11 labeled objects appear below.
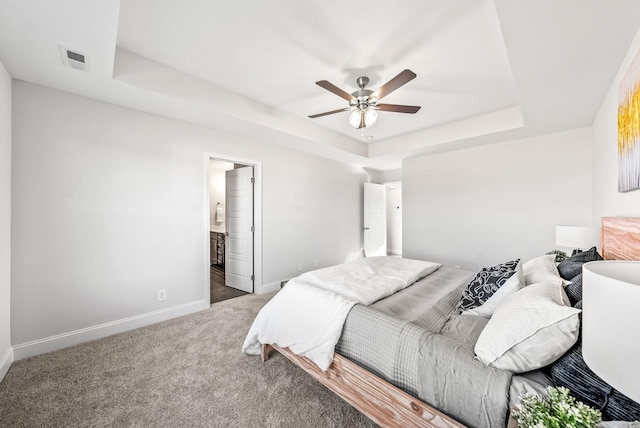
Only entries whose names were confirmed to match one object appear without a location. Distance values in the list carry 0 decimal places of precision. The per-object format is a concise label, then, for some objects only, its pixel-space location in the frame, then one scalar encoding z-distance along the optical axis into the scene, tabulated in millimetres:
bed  1032
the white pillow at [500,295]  1517
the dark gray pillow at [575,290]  1204
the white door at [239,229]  3801
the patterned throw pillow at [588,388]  796
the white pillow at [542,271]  1558
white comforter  1601
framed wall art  1392
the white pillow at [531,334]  950
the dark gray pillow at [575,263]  1690
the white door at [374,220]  5590
